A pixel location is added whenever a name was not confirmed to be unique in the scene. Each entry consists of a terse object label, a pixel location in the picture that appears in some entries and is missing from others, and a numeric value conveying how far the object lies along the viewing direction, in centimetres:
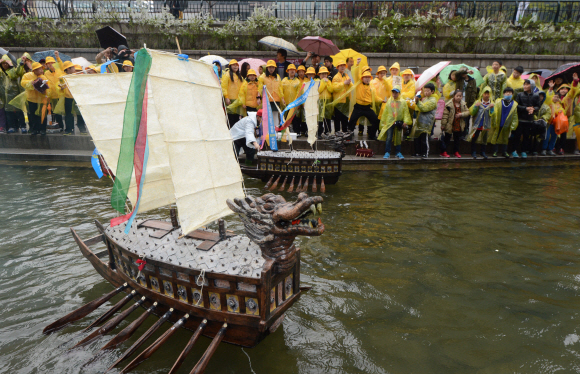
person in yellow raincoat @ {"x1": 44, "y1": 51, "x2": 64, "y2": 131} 1208
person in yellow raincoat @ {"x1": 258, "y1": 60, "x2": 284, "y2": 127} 1175
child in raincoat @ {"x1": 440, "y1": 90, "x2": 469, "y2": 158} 1163
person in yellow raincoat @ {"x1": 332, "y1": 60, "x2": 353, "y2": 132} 1180
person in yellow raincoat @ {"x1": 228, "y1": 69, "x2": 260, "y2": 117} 1171
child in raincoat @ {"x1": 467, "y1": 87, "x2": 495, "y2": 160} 1173
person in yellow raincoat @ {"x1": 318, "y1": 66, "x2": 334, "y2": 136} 1175
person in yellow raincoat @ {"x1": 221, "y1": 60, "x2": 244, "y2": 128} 1209
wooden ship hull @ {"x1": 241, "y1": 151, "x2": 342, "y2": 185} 918
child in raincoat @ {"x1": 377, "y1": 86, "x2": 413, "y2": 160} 1159
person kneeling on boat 1067
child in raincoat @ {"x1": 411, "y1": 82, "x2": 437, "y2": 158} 1120
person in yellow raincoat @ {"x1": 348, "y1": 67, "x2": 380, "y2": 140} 1198
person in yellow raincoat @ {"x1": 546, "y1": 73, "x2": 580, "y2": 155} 1218
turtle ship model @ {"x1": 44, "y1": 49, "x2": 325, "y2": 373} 362
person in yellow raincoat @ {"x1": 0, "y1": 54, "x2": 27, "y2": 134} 1247
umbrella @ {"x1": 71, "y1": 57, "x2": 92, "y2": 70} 1392
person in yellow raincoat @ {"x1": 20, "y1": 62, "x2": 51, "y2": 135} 1173
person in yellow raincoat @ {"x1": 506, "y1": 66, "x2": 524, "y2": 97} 1227
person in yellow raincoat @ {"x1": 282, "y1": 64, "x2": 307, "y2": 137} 1183
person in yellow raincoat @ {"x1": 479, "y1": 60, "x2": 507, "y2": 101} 1212
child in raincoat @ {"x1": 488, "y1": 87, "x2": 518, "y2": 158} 1175
